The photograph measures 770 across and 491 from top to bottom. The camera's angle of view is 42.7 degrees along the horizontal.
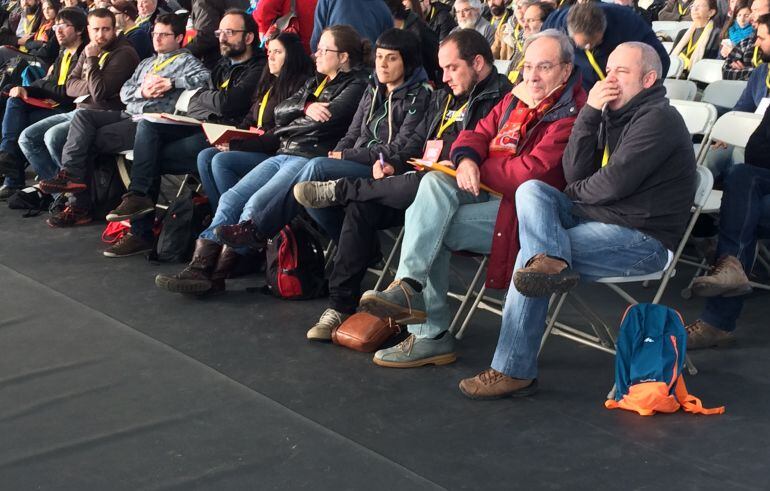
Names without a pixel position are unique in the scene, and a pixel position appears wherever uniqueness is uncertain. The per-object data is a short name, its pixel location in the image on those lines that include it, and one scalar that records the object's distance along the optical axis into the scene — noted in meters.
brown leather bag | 3.83
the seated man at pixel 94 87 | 6.16
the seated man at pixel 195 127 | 5.46
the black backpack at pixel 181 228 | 5.16
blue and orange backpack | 3.20
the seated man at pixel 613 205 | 3.32
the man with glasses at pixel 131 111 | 5.82
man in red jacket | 3.57
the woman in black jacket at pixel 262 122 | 4.96
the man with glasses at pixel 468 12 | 7.83
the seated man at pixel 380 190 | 4.02
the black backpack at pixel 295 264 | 4.50
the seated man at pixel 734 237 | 3.83
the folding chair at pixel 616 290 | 3.47
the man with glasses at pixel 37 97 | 6.57
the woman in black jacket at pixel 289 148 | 4.45
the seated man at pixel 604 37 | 4.60
